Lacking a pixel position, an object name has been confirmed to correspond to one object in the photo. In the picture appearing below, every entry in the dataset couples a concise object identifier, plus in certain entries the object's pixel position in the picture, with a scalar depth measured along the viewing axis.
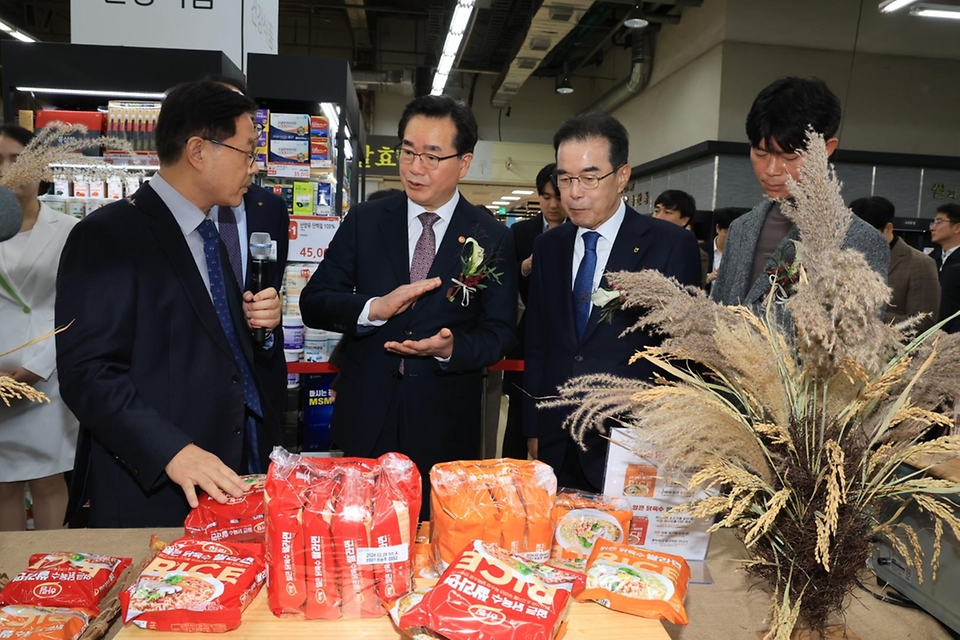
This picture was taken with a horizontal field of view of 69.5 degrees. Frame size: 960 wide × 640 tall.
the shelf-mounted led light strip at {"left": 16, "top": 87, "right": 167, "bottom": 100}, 4.27
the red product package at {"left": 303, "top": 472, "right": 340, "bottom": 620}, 1.07
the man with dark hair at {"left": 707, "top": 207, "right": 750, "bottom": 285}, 6.68
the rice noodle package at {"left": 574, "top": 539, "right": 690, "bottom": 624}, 1.12
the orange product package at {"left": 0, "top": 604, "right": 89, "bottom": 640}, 1.09
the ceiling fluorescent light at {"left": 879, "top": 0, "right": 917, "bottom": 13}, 6.47
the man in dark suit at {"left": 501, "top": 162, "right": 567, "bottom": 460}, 3.32
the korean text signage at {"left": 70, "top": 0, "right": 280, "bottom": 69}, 4.68
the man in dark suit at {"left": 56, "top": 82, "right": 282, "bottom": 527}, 1.59
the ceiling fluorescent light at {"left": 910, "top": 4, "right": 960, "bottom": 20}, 6.56
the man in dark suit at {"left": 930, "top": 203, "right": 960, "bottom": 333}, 5.96
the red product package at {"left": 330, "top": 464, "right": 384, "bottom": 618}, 1.07
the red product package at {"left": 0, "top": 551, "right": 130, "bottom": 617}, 1.22
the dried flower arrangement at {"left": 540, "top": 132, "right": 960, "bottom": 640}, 1.05
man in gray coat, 1.77
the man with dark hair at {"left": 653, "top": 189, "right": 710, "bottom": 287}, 5.77
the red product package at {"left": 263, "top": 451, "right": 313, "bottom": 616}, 1.08
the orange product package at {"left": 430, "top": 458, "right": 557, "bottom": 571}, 1.20
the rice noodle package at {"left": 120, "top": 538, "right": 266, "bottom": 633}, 1.04
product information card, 1.43
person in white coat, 2.92
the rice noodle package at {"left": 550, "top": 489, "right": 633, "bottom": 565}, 1.35
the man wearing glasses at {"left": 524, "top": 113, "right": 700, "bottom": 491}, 2.23
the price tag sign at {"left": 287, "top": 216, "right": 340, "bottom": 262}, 3.84
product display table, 1.08
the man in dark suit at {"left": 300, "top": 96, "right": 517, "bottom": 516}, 2.33
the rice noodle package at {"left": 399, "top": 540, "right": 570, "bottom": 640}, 0.97
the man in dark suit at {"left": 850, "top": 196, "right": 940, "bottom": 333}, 4.47
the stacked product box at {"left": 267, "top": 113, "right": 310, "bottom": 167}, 4.43
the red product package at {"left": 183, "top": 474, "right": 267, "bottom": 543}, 1.36
